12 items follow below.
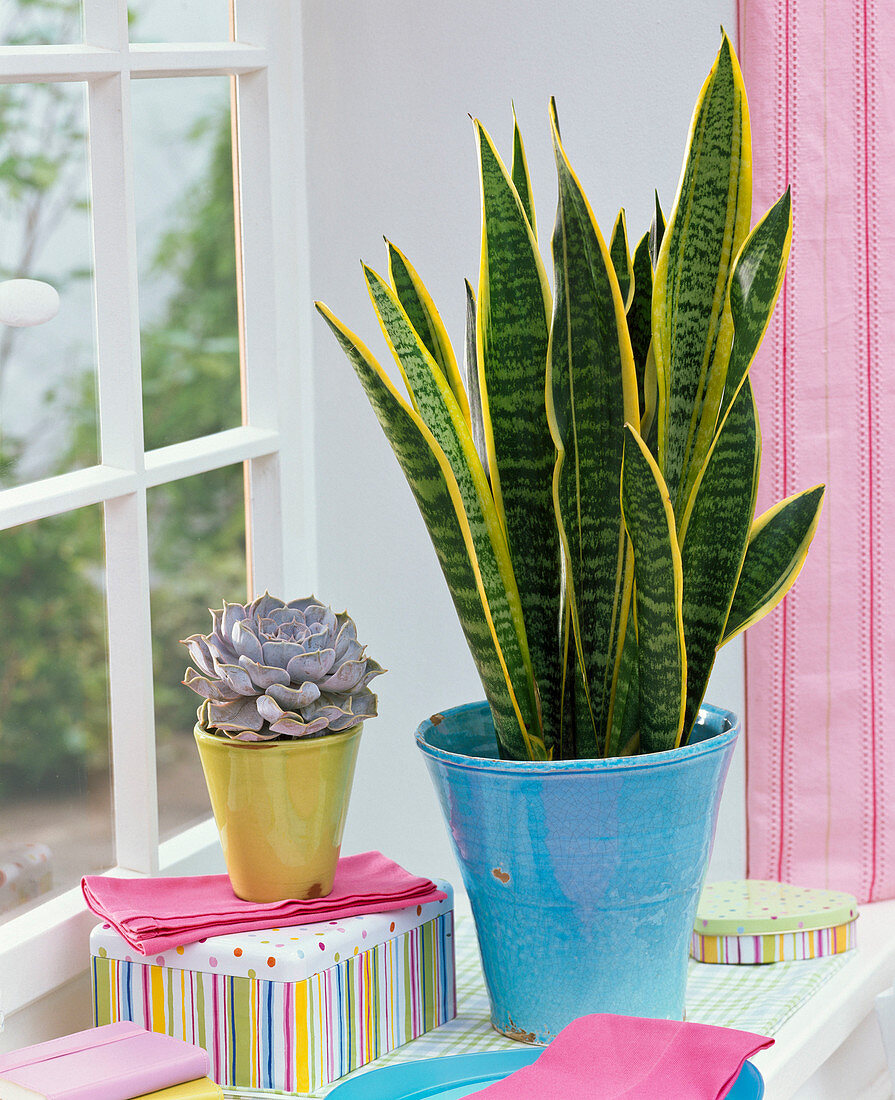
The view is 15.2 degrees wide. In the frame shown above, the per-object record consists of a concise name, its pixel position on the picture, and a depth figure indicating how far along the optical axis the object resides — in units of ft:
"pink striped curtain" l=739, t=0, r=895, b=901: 7.58
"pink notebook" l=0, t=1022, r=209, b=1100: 6.28
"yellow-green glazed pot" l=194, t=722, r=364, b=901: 6.78
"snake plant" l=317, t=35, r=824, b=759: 6.61
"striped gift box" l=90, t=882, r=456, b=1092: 6.62
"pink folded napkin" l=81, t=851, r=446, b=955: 6.68
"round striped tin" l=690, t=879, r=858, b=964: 7.29
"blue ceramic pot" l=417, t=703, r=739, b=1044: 6.65
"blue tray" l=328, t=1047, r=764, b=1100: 6.59
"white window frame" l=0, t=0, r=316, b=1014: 6.99
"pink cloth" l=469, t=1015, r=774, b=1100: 6.39
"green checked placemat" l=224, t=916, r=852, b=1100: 6.87
